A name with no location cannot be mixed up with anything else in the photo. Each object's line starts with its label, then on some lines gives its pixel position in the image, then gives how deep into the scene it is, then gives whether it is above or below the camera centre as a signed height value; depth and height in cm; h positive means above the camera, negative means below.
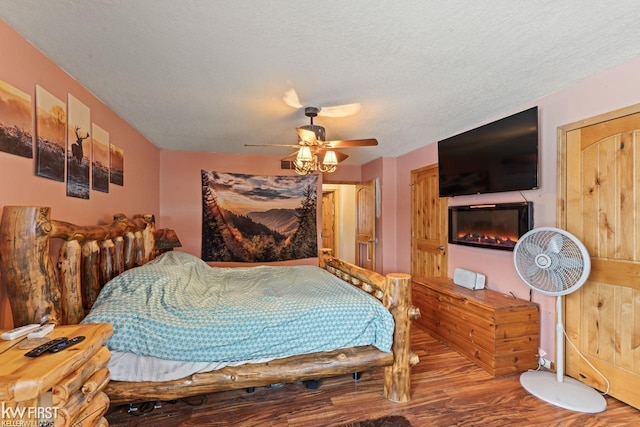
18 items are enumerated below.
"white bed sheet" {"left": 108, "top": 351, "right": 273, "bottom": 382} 164 -91
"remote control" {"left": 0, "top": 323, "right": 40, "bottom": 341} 119 -51
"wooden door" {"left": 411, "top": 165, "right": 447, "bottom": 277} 372 -19
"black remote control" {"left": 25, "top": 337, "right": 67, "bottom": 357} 108 -52
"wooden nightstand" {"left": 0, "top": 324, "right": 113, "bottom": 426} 93 -62
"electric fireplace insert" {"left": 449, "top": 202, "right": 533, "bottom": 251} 263 -13
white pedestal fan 195 -48
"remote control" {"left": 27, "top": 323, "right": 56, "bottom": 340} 122 -52
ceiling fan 246 +64
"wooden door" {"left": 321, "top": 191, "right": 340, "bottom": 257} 723 -19
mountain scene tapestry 431 -7
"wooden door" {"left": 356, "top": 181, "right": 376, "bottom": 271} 493 -23
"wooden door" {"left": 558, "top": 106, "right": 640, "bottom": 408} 195 -21
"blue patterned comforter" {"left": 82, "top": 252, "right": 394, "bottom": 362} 167 -67
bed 140 -65
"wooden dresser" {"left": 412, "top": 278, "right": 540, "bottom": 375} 238 -103
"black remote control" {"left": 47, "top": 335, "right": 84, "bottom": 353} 112 -53
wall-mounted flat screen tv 252 +55
